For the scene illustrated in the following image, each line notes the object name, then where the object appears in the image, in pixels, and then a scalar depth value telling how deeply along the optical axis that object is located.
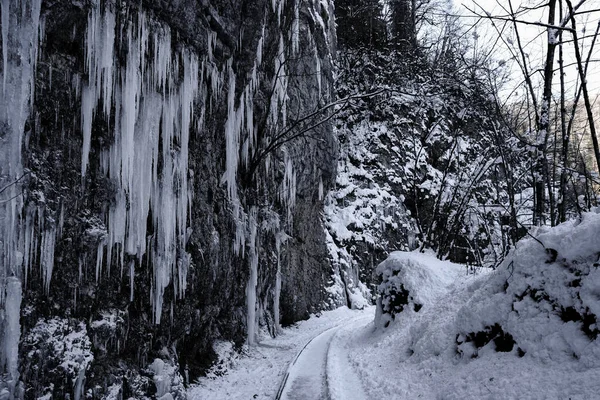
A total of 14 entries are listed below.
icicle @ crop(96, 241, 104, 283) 6.08
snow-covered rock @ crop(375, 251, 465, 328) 10.89
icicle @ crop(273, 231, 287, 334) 14.73
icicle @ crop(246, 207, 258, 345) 11.83
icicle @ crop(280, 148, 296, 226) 16.25
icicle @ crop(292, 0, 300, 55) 15.44
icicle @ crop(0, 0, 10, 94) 4.66
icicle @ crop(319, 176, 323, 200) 21.70
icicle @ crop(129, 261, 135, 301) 6.77
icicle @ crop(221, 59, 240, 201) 10.46
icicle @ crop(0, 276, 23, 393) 4.52
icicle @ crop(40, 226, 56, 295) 5.16
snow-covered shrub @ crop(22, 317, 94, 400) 4.89
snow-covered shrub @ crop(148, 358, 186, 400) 7.00
